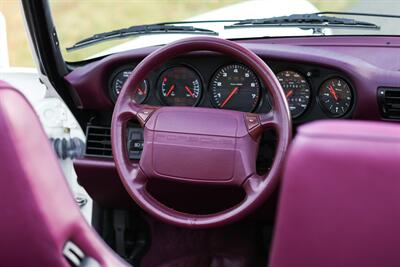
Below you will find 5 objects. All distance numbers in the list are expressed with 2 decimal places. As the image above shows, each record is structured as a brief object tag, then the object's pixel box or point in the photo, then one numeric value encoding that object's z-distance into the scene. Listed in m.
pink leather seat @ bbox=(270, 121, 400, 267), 1.06
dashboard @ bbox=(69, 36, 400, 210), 2.39
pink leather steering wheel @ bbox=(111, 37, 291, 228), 2.12
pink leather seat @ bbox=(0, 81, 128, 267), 1.30
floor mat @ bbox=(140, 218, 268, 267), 3.00
